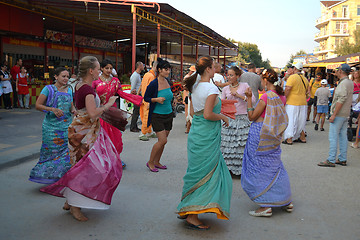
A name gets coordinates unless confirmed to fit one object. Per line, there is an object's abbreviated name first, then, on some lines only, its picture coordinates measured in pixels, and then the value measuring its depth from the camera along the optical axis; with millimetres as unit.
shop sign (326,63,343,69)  21312
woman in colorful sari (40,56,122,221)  4090
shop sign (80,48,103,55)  24762
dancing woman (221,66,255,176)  6367
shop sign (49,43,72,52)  21364
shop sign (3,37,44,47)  17619
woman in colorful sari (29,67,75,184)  5336
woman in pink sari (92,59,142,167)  6293
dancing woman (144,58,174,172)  6668
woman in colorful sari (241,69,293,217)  4605
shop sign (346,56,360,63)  18881
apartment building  79688
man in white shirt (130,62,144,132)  10557
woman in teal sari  4031
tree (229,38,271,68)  110706
